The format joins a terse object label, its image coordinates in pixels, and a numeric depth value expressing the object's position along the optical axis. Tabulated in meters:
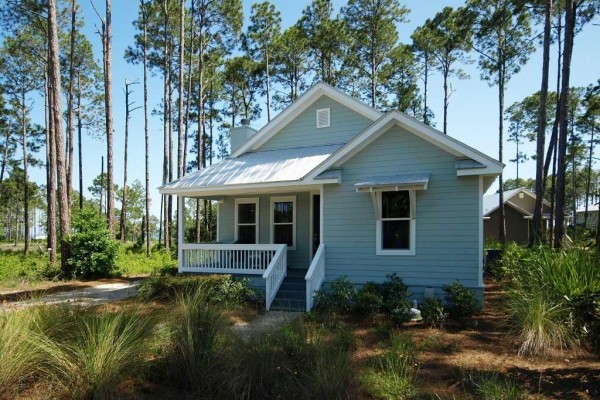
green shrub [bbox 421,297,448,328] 7.41
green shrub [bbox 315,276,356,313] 8.39
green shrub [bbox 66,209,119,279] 14.18
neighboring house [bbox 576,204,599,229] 48.65
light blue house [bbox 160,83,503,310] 8.83
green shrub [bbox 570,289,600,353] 4.61
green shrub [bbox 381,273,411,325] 7.36
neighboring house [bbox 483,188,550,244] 31.28
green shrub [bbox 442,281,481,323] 7.71
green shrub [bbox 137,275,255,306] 9.45
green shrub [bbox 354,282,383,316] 8.08
